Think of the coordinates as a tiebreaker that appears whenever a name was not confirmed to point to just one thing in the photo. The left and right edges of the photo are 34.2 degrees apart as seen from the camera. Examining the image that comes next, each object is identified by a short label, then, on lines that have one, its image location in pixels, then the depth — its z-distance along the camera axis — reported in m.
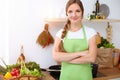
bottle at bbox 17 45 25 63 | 2.11
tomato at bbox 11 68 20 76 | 1.76
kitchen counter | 2.05
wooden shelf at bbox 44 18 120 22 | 2.17
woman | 1.49
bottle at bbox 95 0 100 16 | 2.47
